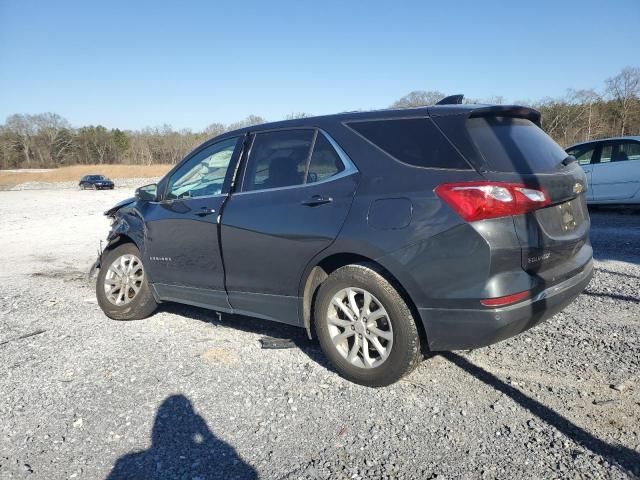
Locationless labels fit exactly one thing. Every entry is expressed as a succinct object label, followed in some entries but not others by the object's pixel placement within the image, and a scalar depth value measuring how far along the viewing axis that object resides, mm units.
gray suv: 2842
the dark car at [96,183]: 42581
